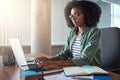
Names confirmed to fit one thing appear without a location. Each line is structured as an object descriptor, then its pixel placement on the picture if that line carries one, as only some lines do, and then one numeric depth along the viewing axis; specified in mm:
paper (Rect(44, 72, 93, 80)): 1079
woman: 1407
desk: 1233
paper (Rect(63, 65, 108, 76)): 1122
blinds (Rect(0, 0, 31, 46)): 2873
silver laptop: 1246
